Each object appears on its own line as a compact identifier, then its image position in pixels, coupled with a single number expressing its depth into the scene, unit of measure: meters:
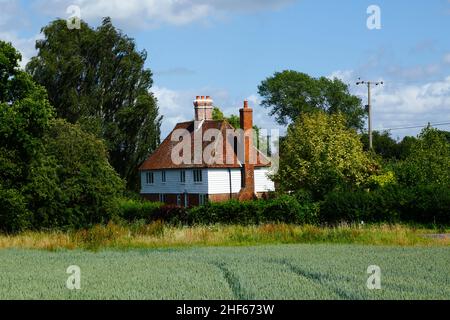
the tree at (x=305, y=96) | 99.50
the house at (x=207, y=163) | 65.81
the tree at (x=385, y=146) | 110.31
